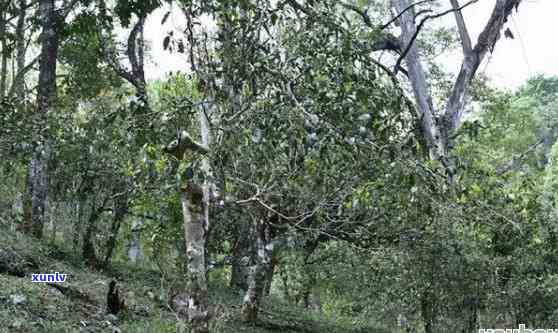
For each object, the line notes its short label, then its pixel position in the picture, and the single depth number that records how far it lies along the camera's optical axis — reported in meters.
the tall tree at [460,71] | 12.45
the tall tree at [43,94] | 11.71
